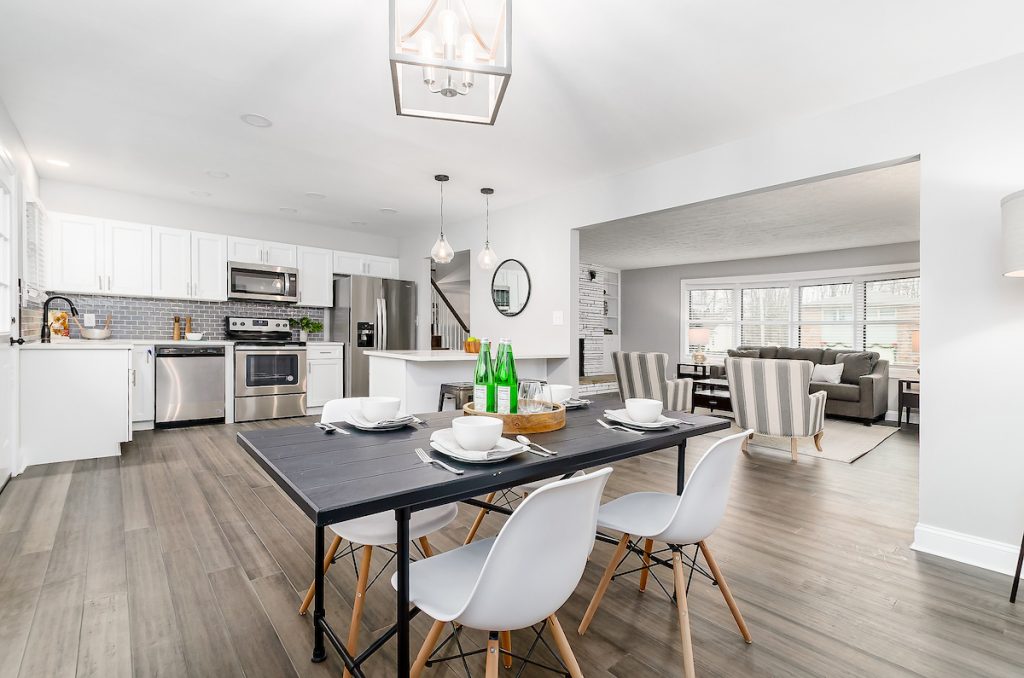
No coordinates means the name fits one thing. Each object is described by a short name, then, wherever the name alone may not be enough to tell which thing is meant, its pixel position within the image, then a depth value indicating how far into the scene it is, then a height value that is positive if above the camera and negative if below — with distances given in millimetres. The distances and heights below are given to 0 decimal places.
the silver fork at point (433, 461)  1222 -335
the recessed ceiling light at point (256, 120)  3160 +1390
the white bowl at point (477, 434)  1295 -261
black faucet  4172 -12
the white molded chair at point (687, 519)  1481 -618
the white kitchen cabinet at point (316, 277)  6195 +728
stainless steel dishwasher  4949 -540
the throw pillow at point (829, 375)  6480 -481
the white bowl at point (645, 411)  1761 -265
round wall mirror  5102 +507
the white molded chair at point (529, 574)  1017 -519
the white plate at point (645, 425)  1725 -306
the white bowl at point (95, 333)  4602 -9
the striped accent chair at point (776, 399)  4242 -545
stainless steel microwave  5645 +595
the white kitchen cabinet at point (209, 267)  5449 +734
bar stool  3881 -454
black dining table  1065 -340
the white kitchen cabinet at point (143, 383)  4828 -499
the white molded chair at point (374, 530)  1484 -625
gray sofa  5922 -606
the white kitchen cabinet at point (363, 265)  6512 +945
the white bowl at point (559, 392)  1926 -222
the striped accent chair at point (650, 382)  5102 -485
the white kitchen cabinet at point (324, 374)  5949 -494
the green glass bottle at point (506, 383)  1688 -168
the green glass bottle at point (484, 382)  1742 -169
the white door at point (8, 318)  3162 +92
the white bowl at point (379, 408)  1718 -259
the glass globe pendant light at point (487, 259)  4629 +719
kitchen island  4012 -329
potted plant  6207 +112
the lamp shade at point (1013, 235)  2010 +436
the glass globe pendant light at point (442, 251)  4285 +732
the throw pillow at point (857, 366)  6363 -352
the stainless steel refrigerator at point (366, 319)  6199 +198
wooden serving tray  1654 -294
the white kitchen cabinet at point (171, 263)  5215 +748
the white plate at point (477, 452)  1278 -310
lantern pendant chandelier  1638 +992
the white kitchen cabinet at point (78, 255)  4691 +748
